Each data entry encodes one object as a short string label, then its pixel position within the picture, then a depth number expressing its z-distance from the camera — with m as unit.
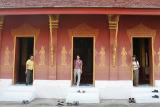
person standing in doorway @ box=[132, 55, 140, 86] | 14.33
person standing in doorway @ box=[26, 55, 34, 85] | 14.54
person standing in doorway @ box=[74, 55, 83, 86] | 14.23
